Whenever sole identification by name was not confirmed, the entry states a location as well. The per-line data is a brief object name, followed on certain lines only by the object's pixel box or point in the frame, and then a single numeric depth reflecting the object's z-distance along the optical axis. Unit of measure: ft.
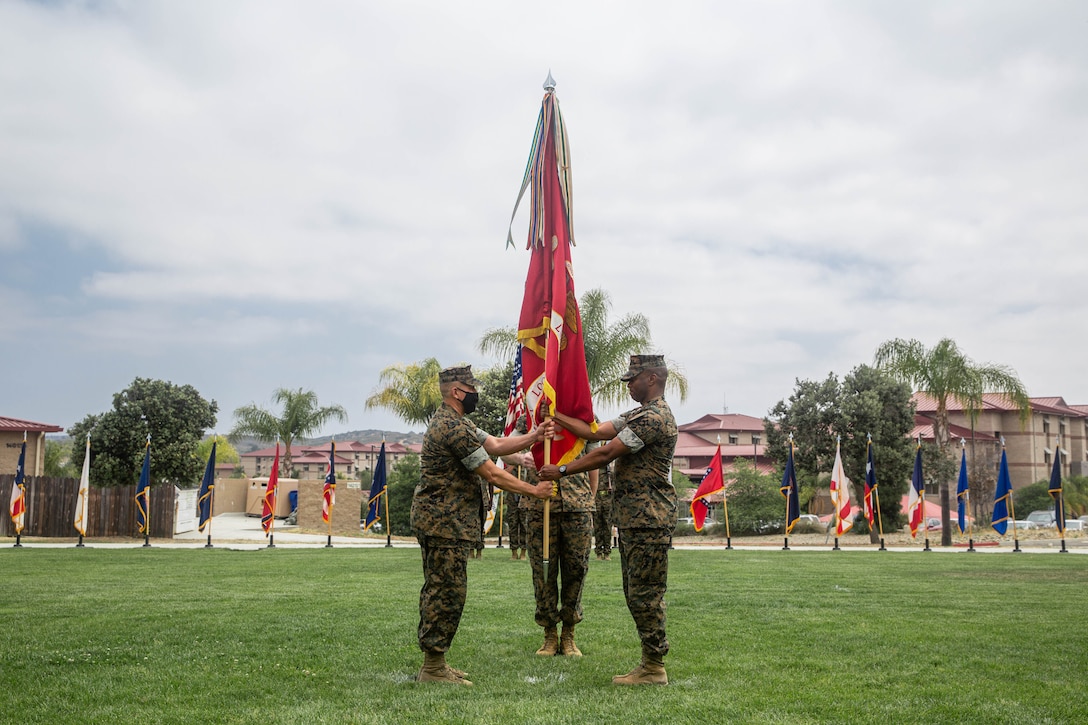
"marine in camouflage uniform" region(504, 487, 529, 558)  70.01
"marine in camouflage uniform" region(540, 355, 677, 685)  22.34
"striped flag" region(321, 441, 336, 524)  95.00
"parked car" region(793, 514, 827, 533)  135.13
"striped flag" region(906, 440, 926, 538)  92.12
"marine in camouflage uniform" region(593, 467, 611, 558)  68.23
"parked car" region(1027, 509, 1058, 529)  142.60
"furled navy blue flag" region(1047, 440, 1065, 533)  88.74
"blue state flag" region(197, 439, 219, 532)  92.43
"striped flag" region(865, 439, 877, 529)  92.53
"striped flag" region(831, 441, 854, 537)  87.97
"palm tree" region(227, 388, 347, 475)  202.59
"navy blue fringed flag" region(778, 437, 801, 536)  90.22
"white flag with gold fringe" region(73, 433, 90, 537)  89.71
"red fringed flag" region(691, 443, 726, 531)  83.55
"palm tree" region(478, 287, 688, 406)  111.65
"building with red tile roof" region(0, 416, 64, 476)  127.95
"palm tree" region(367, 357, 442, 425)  159.22
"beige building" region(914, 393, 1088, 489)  195.42
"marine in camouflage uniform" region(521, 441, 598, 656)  25.61
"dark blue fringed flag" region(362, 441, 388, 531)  93.71
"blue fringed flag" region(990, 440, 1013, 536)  90.22
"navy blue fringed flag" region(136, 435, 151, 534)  91.21
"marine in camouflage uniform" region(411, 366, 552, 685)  22.21
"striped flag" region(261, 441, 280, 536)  91.15
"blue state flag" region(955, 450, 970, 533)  92.55
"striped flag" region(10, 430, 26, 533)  91.45
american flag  48.89
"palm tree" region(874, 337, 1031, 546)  121.60
